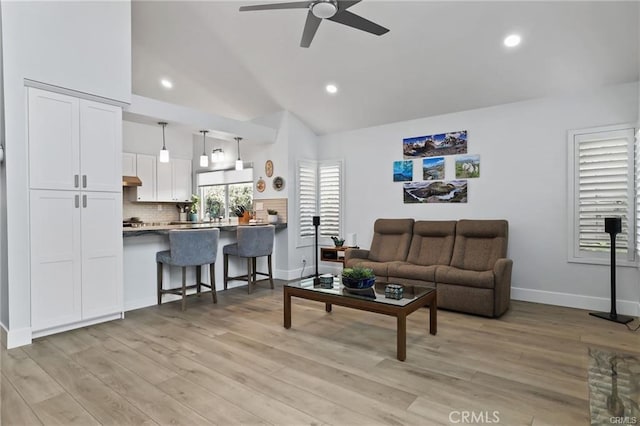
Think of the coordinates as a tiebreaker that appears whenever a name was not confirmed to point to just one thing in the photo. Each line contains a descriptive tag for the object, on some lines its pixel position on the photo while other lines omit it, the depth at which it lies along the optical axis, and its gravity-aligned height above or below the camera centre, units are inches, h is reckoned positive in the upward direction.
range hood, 269.8 +21.4
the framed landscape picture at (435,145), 204.4 +37.8
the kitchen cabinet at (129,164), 276.8 +35.0
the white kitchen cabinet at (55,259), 129.3 -18.7
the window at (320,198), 250.2 +7.6
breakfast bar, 166.7 -27.8
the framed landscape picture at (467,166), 199.2 +23.6
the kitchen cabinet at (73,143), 129.2 +25.6
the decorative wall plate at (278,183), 243.0 +17.5
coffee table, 113.0 -32.0
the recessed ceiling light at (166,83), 225.1 +80.4
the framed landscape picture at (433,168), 210.5 +23.8
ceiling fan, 106.7 +61.7
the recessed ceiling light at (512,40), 148.7 +70.9
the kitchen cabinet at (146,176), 286.4 +26.5
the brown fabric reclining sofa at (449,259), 156.3 -26.9
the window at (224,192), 301.3 +15.0
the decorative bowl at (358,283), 132.8 -27.8
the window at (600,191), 159.2 +7.9
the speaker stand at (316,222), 239.0 -9.0
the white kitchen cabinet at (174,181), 302.7 +24.7
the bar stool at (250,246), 195.6 -21.1
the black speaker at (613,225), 148.2 -7.1
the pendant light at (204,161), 225.0 +30.2
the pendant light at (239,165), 234.5 +28.8
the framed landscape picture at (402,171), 221.9 +23.6
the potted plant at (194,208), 289.4 +0.7
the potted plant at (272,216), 237.6 -4.9
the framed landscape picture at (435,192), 204.1 +9.9
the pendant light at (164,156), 202.2 +30.2
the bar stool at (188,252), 163.9 -20.7
